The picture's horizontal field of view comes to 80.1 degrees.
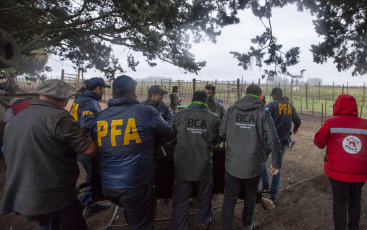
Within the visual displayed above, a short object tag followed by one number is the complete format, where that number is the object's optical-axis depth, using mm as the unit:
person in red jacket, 2422
